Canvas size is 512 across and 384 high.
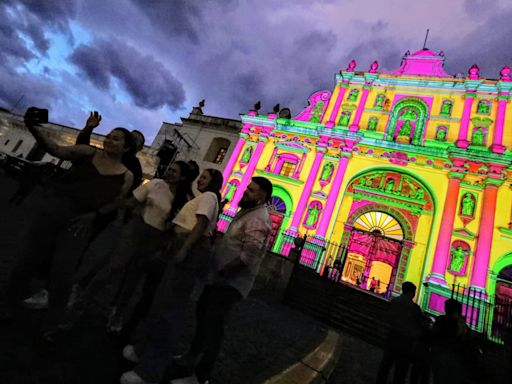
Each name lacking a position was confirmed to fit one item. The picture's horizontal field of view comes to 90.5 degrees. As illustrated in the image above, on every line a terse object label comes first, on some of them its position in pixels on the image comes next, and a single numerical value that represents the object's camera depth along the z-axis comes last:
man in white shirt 1.99
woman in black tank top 1.88
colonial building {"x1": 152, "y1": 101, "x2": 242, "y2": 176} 18.28
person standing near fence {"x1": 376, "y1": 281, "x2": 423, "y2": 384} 3.32
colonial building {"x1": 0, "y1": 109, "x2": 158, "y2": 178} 18.27
